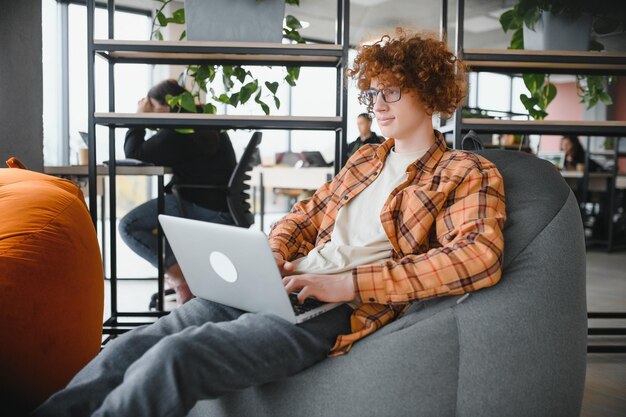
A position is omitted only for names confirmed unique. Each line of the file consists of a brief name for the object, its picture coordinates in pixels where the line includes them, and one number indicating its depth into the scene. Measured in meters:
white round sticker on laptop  1.16
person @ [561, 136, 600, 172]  6.48
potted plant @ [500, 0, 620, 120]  2.18
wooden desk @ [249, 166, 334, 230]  4.52
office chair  2.72
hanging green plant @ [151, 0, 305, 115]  2.41
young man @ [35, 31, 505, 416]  1.01
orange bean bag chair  1.25
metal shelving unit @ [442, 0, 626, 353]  2.06
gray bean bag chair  1.12
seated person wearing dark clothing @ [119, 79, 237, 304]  2.73
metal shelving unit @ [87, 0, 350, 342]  2.05
